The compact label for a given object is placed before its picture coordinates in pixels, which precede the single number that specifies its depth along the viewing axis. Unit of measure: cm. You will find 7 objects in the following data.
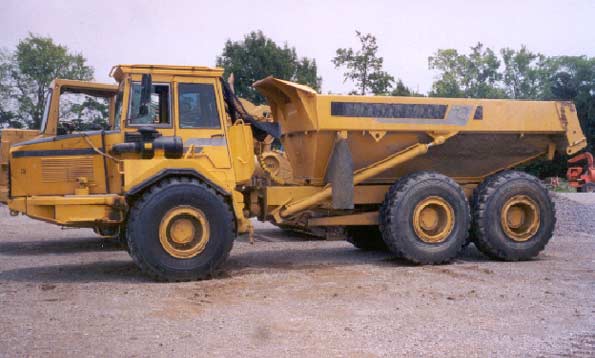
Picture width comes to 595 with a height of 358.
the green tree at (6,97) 3634
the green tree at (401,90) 3734
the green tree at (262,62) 3934
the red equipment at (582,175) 3478
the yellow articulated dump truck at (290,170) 816
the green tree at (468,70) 7419
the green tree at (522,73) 7594
